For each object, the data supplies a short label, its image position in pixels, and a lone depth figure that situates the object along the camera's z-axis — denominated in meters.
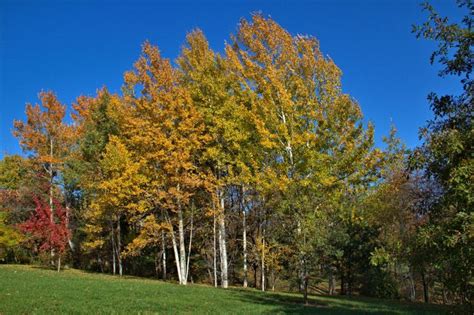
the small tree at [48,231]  26.34
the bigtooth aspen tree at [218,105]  20.19
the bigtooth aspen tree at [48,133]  33.00
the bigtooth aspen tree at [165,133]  21.69
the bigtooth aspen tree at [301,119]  16.28
